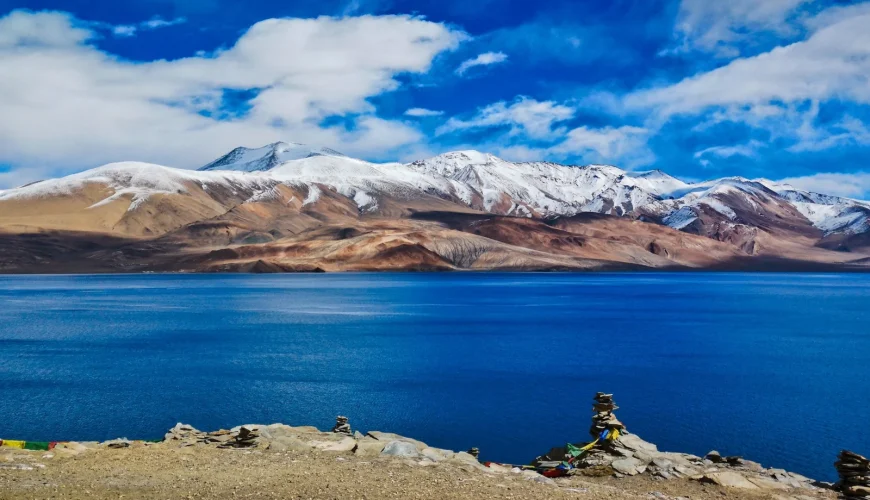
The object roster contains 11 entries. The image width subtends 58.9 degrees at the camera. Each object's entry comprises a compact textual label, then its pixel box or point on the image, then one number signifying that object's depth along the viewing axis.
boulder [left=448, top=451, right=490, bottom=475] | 20.09
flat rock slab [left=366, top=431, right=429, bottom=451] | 23.11
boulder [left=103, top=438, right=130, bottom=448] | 21.14
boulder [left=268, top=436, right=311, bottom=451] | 20.84
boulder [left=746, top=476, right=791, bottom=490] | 18.98
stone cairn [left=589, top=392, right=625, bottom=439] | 23.30
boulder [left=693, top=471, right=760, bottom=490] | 18.81
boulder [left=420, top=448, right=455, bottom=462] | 20.35
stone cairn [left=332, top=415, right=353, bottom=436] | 24.95
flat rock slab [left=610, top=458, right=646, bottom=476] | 19.95
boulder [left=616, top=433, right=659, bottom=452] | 22.23
